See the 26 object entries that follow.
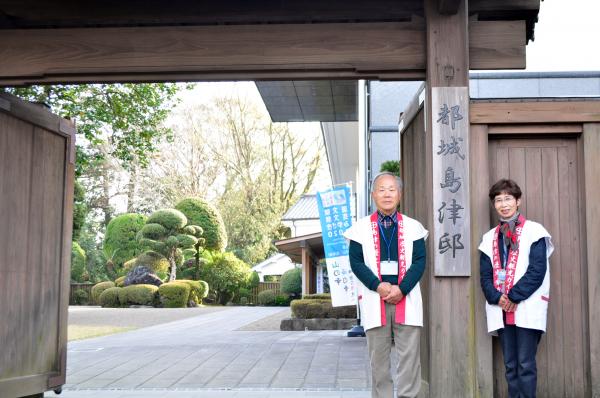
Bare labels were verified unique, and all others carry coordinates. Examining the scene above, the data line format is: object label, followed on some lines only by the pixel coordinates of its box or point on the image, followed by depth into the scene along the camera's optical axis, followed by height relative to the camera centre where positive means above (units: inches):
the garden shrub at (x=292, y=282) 1233.4 -24.4
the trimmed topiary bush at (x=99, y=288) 1266.0 -36.5
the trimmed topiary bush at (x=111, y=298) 1176.2 -49.9
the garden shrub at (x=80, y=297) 1333.7 -55.1
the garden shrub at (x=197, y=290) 1210.6 -38.0
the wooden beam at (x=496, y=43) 215.9 +66.8
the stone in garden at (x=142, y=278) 1210.0 -17.9
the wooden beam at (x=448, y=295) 202.7 -7.5
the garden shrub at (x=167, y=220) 1248.2 +81.6
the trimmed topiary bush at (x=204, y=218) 1311.5 +89.2
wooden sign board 202.5 +23.2
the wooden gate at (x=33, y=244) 229.6 +7.6
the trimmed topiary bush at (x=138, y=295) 1152.1 -44.0
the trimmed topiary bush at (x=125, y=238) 1392.7 +55.9
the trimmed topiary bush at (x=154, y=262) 1268.5 +9.3
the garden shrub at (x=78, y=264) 1421.0 +5.9
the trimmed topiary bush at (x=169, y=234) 1250.6 +57.8
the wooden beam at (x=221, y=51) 216.1 +64.5
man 186.4 -4.1
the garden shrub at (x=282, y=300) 1249.4 -55.6
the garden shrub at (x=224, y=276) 1310.9 -15.3
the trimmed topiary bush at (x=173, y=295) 1140.5 -43.4
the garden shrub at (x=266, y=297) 1275.8 -52.2
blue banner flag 444.5 +18.1
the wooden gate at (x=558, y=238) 208.2 +8.8
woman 190.1 -3.8
